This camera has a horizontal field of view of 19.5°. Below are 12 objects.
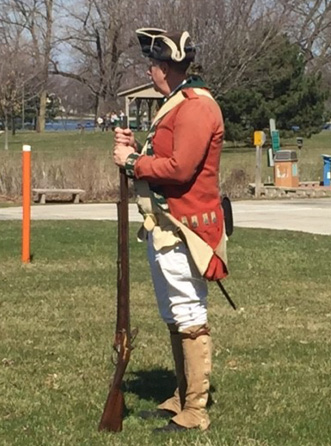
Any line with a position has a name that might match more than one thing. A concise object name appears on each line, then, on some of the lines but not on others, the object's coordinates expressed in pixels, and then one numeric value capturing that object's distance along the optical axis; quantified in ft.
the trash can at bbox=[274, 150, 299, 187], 83.61
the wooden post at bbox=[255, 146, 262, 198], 78.06
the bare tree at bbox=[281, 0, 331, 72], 207.00
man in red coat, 14.52
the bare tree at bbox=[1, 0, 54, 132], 189.57
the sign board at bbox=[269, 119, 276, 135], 99.35
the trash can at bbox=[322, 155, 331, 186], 87.56
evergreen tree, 153.79
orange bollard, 36.01
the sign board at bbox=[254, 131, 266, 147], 77.18
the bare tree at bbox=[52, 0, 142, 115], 175.94
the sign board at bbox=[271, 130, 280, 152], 93.94
